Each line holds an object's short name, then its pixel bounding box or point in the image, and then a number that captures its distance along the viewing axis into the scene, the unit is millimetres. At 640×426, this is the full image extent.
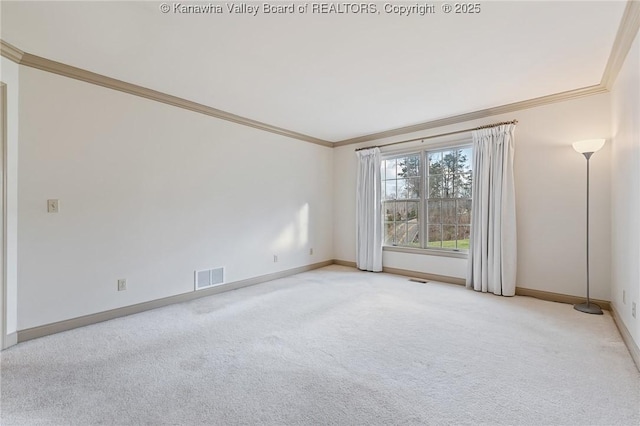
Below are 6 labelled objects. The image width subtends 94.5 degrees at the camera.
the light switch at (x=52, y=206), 2704
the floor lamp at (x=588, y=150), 3143
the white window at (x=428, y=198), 4594
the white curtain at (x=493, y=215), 3912
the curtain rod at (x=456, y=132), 4016
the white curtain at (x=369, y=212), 5375
